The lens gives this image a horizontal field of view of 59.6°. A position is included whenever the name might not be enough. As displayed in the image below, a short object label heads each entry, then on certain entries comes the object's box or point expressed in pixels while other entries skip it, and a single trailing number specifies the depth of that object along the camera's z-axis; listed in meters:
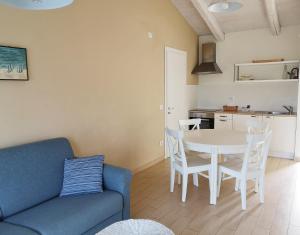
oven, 5.82
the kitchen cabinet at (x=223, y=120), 5.56
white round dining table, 3.06
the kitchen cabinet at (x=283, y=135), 5.01
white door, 5.03
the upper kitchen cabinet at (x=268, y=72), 5.27
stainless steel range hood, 5.91
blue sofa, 1.92
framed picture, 2.29
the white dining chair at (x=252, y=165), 2.95
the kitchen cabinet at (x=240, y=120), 5.32
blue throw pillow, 2.40
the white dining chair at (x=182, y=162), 3.19
